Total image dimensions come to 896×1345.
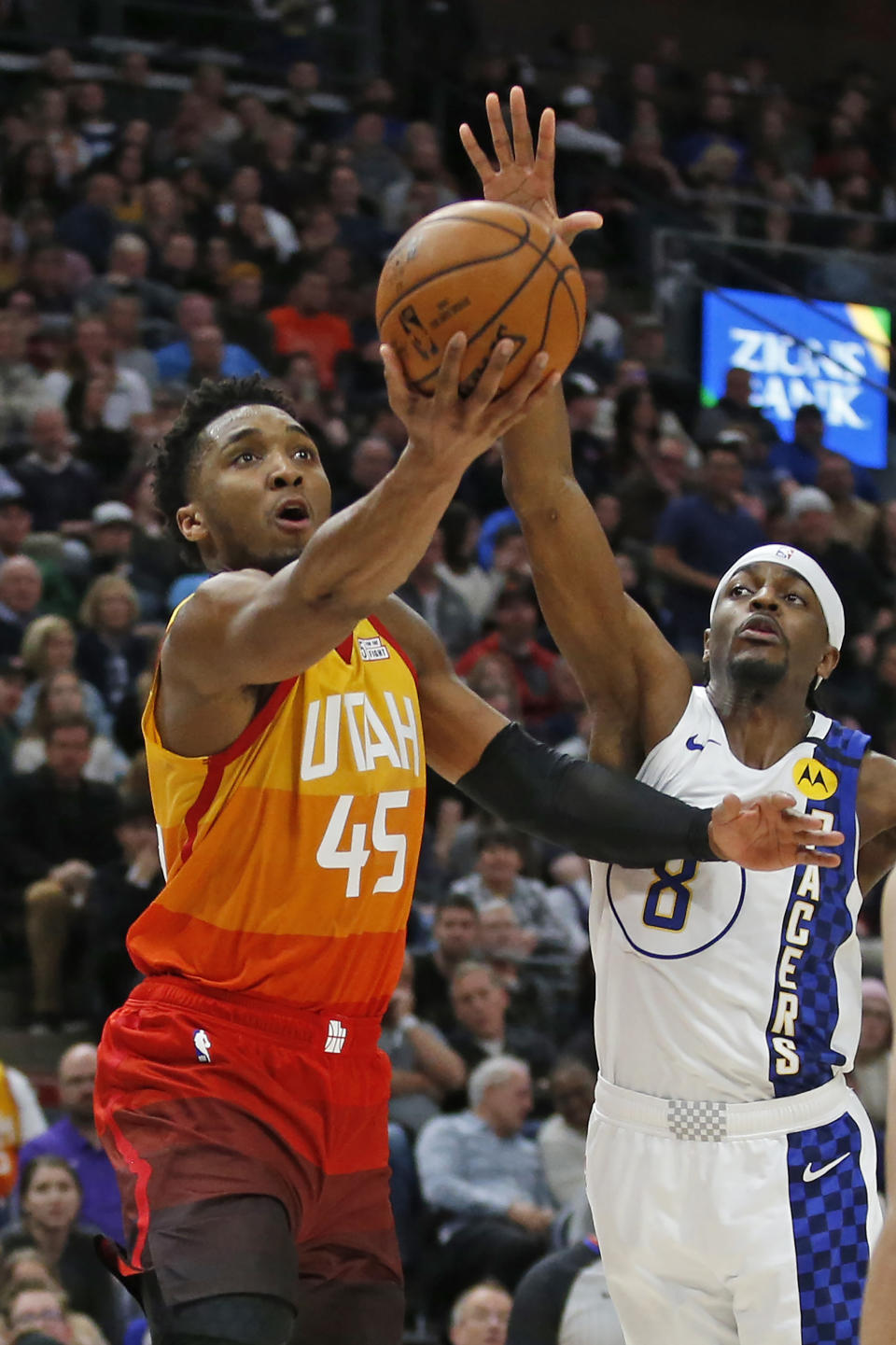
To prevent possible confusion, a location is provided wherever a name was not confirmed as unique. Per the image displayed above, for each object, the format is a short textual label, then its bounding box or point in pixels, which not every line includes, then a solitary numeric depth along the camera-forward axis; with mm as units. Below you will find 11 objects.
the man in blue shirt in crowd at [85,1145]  13977
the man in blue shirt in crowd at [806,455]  25937
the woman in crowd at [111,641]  17609
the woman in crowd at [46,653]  16937
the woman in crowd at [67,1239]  13102
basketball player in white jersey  8008
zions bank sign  27906
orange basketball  6441
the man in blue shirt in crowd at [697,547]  21750
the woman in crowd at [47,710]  16594
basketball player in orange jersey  6926
